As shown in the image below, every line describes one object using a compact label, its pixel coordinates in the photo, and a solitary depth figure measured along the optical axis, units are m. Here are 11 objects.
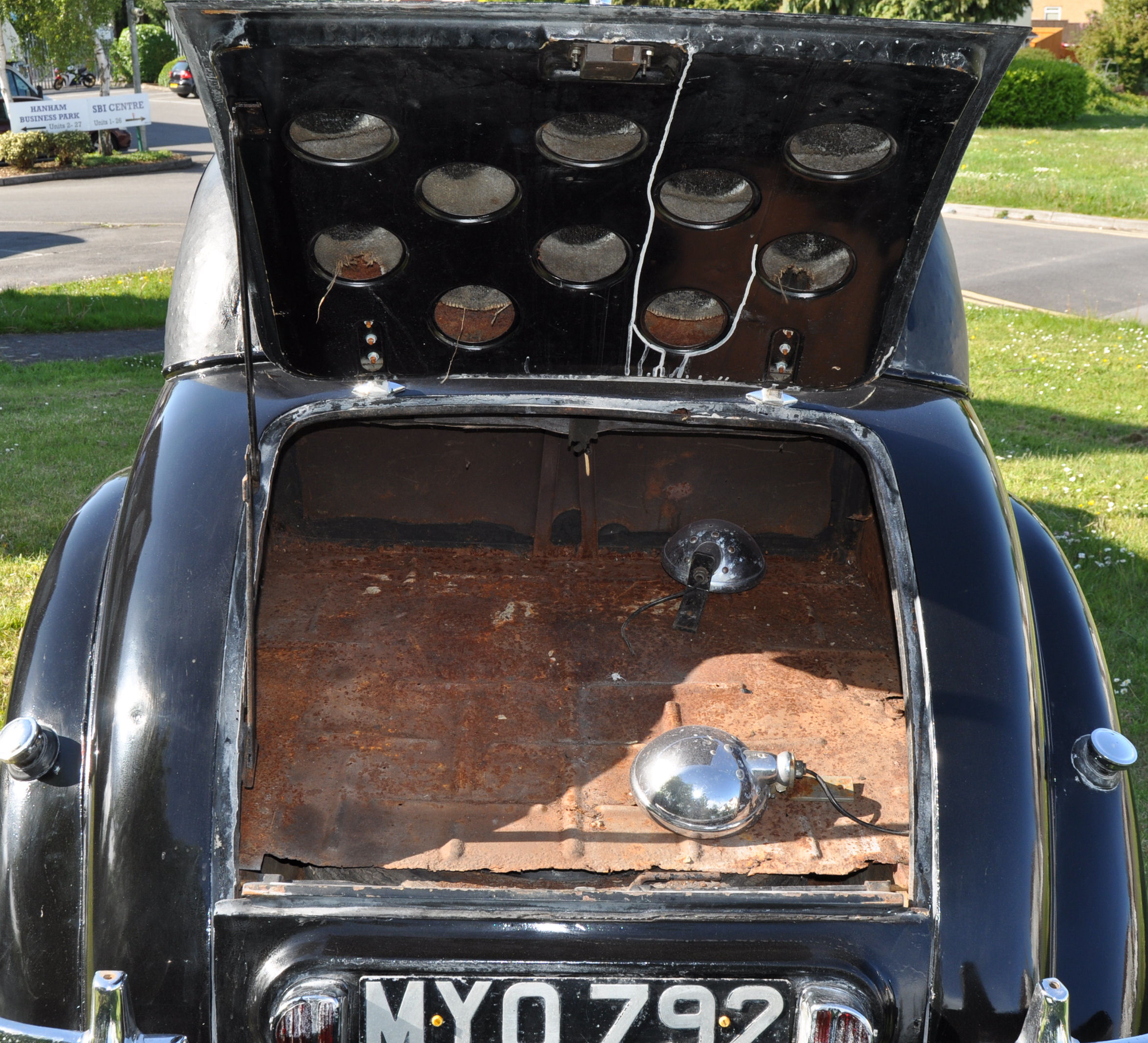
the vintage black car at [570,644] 1.68
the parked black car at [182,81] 34.22
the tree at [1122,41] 34.88
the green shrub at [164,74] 37.62
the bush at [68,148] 19.70
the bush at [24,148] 19.25
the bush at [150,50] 37.12
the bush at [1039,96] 28.80
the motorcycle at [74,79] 34.09
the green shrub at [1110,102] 32.22
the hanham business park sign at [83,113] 19.27
